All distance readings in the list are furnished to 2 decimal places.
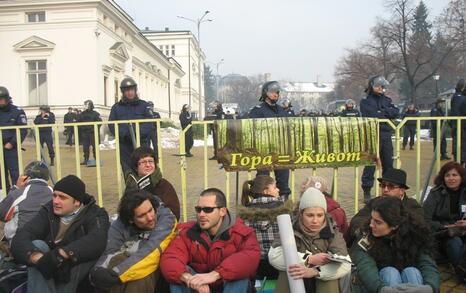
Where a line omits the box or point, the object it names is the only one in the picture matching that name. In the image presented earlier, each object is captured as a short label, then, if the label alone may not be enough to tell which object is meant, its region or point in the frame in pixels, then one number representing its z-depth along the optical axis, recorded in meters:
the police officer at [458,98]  8.68
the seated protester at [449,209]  4.45
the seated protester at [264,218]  4.17
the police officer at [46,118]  14.37
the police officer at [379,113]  6.75
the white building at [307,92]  115.75
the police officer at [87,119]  13.38
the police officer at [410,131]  16.79
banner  5.33
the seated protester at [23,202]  4.46
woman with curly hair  3.74
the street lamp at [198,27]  42.36
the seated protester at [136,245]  3.74
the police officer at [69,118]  17.72
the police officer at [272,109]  6.12
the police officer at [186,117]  15.96
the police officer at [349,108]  13.72
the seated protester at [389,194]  4.37
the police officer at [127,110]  6.50
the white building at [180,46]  72.19
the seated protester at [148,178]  4.82
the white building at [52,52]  27.23
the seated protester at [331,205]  4.61
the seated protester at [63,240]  3.73
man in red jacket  3.63
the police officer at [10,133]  6.79
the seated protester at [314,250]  3.55
